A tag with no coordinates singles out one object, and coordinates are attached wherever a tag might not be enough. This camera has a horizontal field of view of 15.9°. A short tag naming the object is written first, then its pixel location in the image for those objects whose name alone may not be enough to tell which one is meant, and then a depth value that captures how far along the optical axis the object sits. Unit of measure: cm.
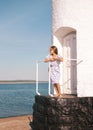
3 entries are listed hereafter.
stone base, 927
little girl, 992
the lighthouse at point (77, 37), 1053
